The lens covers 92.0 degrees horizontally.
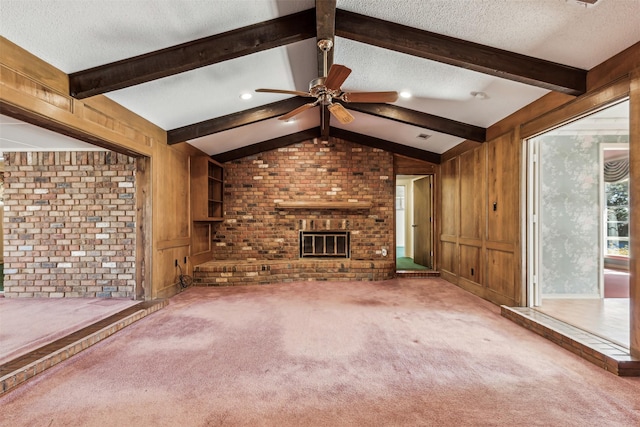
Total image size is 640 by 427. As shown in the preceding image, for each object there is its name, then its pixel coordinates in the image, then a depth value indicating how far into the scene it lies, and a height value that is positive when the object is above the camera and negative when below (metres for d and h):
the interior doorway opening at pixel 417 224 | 6.48 -0.27
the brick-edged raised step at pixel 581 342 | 2.17 -1.07
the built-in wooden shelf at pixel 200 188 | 5.26 +0.44
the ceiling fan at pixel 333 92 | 2.52 +1.13
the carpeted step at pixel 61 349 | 2.07 -1.07
